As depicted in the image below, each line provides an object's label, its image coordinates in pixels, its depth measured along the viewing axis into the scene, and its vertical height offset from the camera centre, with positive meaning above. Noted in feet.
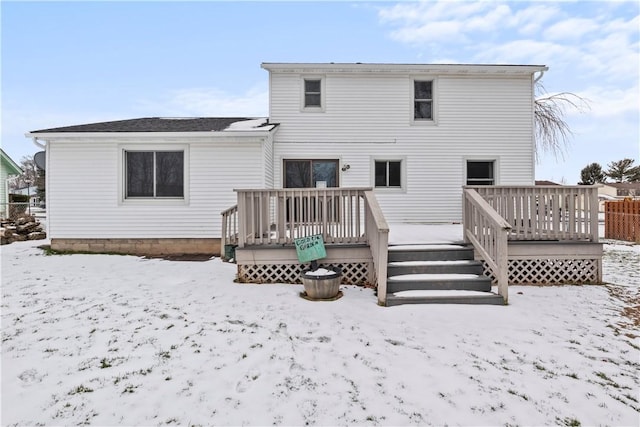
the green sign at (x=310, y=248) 18.28 -1.90
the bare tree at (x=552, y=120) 49.60 +14.45
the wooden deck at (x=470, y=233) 19.13 -1.15
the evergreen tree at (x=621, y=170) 152.35 +19.35
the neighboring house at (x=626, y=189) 139.11 +9.73
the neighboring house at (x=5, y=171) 66.33 +9.14
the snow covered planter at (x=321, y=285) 16.38 -3.55
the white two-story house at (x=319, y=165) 19.80 +4.64
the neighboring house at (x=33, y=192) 116.14 +11.06
